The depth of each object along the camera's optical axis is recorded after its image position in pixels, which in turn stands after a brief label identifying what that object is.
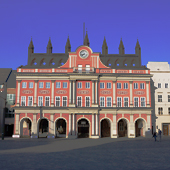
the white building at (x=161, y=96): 67.62
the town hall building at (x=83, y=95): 58.50
